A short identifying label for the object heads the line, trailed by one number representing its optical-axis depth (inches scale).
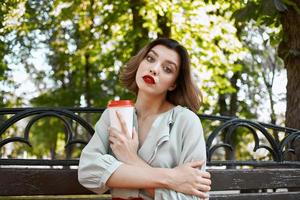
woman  81.4
